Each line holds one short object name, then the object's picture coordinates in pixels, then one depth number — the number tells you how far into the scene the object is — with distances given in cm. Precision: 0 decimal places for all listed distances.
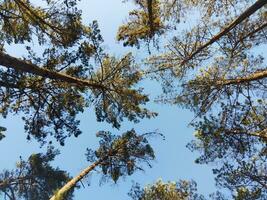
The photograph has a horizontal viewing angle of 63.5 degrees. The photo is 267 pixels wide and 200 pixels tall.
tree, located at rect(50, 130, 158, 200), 753
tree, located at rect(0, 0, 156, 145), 630
